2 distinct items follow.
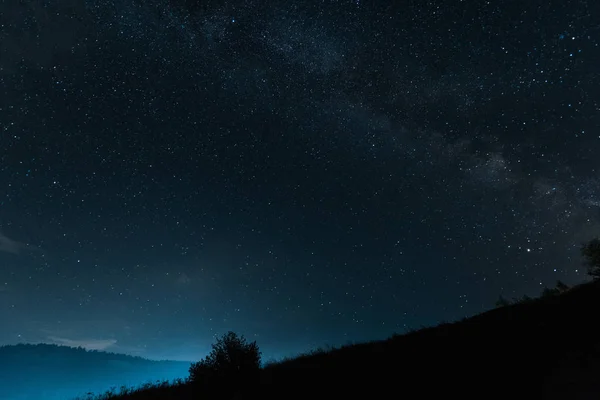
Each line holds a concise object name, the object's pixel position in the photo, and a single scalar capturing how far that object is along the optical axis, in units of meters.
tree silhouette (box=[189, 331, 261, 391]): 12.78
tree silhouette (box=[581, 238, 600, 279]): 38.72
